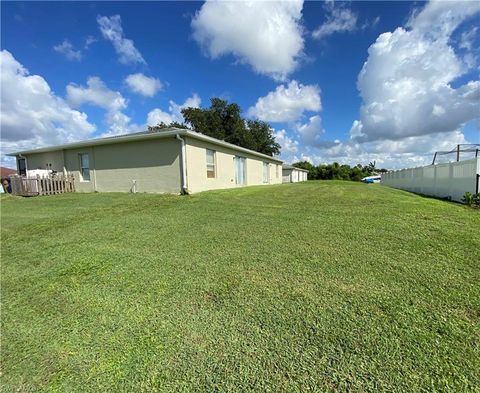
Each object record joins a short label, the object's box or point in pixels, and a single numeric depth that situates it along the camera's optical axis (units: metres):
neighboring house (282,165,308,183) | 37.19
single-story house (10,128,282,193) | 11.21
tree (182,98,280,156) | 35.03
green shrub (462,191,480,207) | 8.31
